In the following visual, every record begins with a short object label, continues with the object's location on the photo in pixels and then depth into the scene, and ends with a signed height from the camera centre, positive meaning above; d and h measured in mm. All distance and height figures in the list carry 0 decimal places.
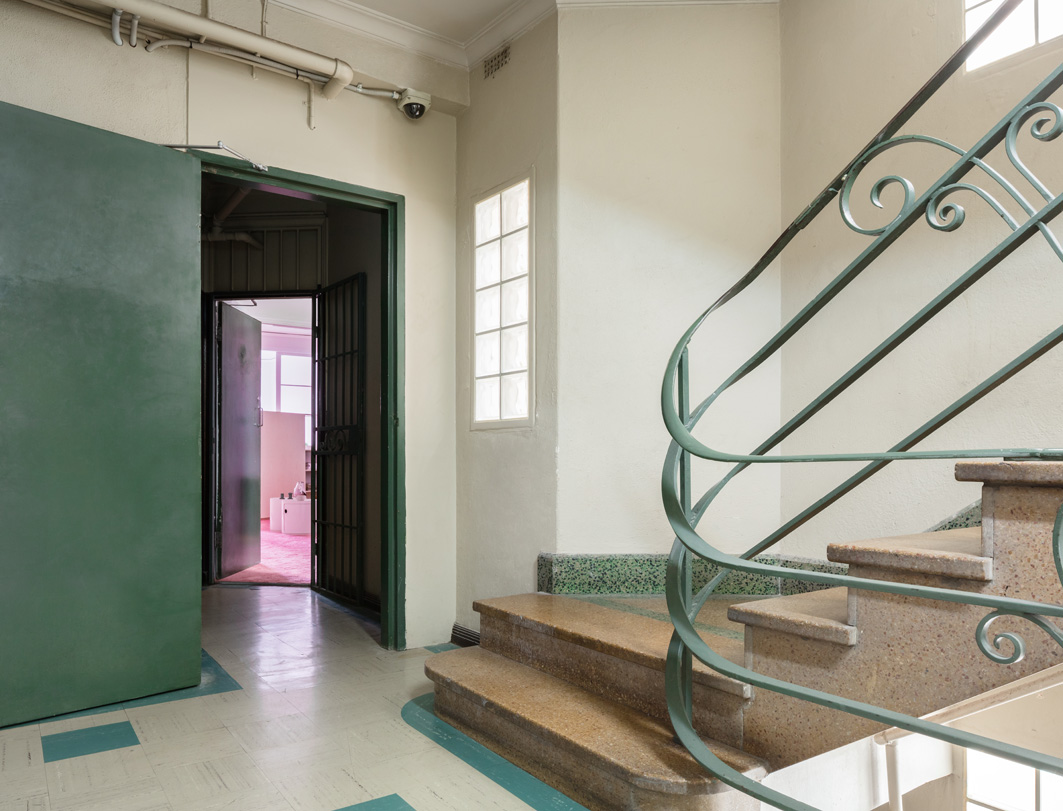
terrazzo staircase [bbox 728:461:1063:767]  1422 -469
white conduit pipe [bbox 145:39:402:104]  3113 +1693
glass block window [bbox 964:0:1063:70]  2488 +1411
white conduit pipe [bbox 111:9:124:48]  2933 +1674
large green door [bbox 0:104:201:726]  2660 +48
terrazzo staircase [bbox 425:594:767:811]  1836 -886
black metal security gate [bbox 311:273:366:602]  4992 -99
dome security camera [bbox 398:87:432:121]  3721 +1706
